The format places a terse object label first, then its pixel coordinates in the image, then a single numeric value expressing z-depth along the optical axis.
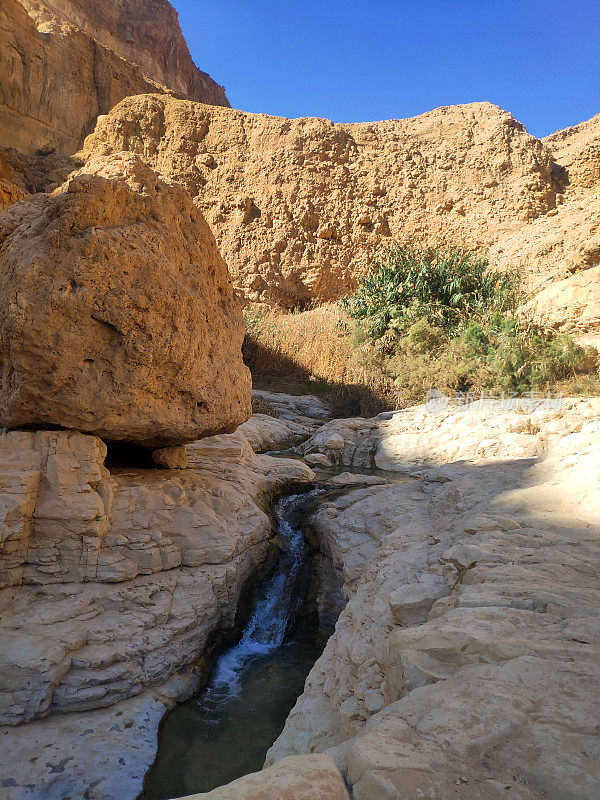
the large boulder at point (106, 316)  3.07
